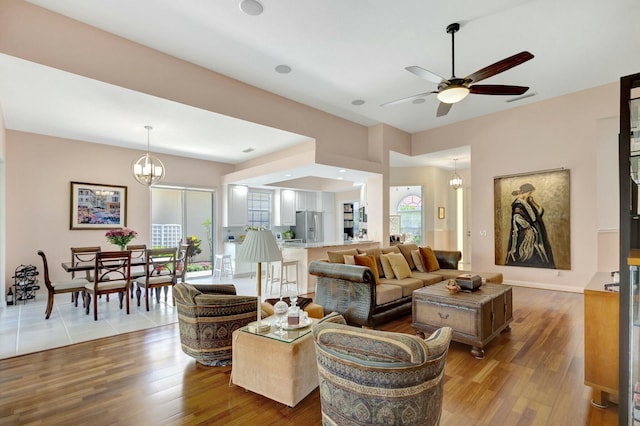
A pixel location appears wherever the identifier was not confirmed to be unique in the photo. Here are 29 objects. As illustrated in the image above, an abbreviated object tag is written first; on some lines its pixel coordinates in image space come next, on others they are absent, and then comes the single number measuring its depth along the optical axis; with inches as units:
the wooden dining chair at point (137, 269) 192.4
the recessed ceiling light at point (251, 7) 121.2
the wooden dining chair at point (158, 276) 183.8
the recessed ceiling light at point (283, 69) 171.7
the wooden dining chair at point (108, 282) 163.9
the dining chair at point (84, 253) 194.7
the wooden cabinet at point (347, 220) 418.9
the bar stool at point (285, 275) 227.7
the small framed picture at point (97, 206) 231.3
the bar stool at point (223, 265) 290.0
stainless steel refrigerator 373.7
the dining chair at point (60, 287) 161.8
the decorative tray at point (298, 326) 93.9
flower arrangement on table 186.3
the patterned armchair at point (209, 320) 106.7
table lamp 96.2
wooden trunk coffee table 119.5
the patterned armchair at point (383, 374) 56.8
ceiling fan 120.8
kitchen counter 233.5
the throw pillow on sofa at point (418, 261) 207.3
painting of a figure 225.0
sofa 143.3
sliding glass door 283.0
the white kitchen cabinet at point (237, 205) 310.7
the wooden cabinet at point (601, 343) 85.7
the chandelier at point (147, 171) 200.4
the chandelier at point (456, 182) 330.0
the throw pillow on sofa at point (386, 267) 181.6
